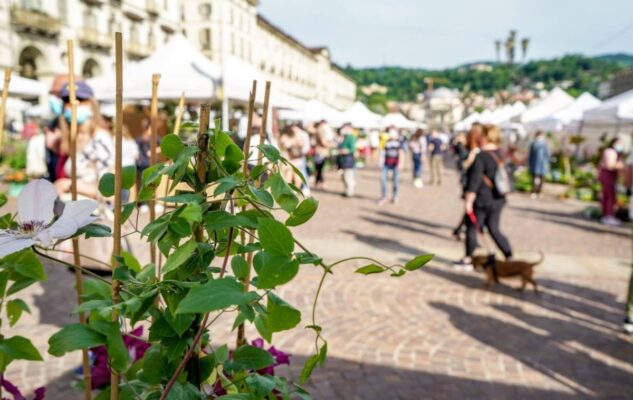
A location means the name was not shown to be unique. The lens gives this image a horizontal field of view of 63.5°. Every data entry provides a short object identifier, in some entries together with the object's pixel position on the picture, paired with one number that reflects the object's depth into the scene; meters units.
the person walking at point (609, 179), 9.34
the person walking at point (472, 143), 5.97
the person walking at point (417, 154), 14.85
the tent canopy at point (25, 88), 10.29
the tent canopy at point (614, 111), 8.79
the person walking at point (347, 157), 11.95
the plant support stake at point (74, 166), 1.14
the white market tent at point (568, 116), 14.88
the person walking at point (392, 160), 11.18
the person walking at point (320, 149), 12.80
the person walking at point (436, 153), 15.33
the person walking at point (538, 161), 12.81
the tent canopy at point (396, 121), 19.25
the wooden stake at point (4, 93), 1.18
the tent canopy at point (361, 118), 18.85
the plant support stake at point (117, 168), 0.90
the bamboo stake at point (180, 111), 1.43
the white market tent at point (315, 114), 17.11
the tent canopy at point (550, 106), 18.19
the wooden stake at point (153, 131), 1.15
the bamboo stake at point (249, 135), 1.00
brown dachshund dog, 5.24
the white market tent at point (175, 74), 6.87
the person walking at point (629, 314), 4.27
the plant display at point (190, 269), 0.71
